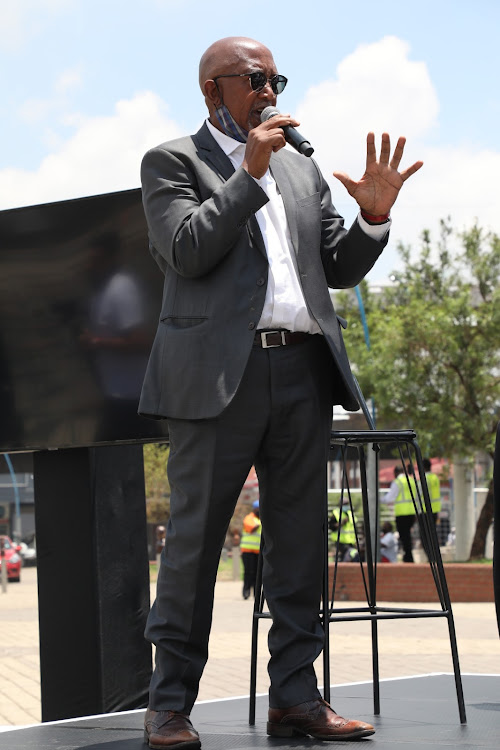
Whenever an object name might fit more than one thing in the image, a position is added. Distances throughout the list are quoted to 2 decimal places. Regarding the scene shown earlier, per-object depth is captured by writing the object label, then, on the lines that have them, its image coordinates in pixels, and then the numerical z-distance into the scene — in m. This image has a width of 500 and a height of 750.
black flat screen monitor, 4.53
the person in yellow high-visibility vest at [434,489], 17.52
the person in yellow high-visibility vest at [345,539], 23.14
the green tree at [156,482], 43.34
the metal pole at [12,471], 36.31
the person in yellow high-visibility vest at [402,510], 18.42
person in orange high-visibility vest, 17.28
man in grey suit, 3.29
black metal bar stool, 3.66
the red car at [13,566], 27.83
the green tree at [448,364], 22.52
